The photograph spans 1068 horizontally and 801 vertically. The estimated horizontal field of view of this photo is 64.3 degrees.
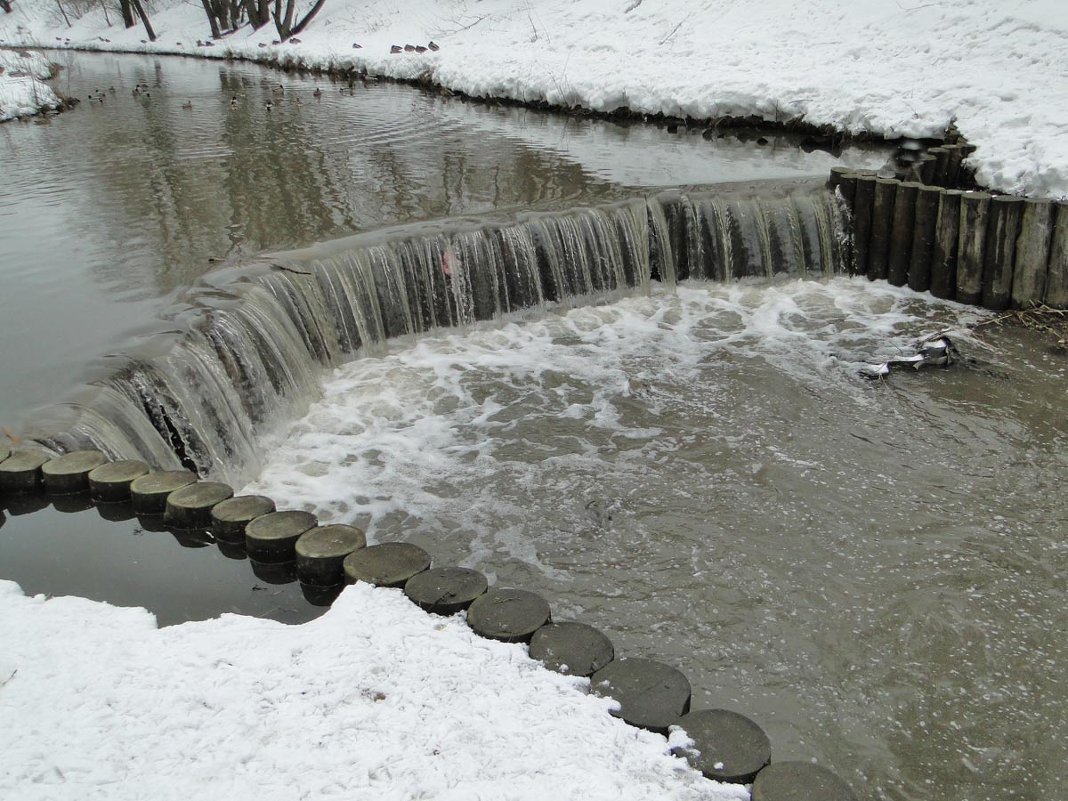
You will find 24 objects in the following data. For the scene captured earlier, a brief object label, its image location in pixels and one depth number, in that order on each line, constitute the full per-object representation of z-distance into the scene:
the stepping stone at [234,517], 5.08
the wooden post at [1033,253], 9.80
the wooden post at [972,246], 10.16
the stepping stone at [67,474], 5.29
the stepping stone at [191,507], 5.14
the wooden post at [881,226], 10.99
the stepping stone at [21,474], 5.28
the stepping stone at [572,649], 4.09
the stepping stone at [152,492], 5.21
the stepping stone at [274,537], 4.98
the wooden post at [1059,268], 9.73
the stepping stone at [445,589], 4.45
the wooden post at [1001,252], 9.98
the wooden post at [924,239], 10.56
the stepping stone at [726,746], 3.55
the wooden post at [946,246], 10.38
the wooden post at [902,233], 10.79
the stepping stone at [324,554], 4.83
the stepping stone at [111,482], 5.25
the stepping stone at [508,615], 4.28
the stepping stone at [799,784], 3.44
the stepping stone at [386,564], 4.64
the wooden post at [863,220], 11.17
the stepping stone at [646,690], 3.80
